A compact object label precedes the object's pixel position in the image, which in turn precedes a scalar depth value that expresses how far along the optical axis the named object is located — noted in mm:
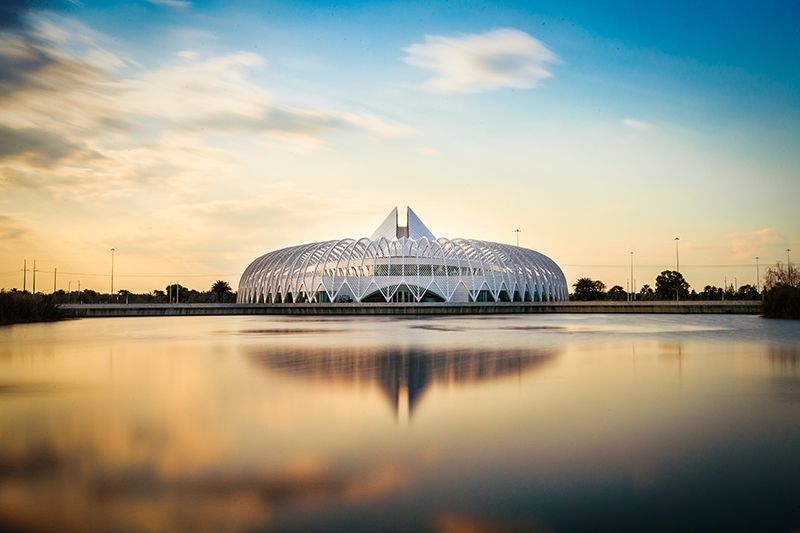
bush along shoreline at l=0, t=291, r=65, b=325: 45375
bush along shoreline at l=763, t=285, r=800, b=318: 51562
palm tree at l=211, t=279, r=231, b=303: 126750
